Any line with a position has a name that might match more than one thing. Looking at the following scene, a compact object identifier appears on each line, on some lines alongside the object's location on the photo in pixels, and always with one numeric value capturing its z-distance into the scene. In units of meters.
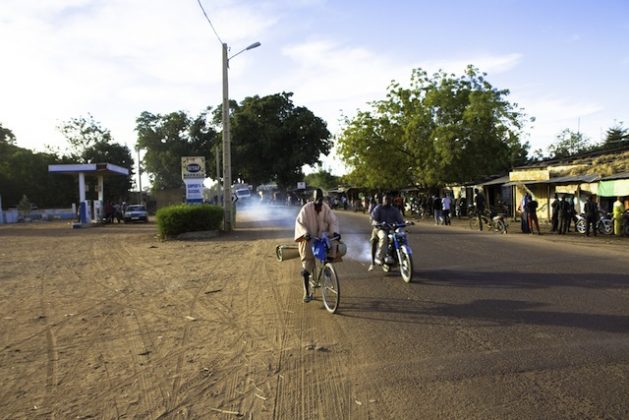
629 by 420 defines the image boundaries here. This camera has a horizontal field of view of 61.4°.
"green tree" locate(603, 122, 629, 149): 47.06
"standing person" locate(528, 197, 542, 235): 19.55
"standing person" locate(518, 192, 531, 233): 19.65
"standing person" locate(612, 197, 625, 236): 18.45
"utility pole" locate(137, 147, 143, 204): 46.86
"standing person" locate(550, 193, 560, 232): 20.34
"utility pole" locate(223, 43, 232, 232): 22.37
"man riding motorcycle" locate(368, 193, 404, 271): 9.77
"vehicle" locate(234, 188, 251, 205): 52.92
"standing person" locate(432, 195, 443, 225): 26.48
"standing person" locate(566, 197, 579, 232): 19.75
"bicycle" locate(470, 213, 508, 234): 20.34
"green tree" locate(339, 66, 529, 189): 30.43
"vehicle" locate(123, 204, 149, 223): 36.72
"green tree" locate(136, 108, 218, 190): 69.69
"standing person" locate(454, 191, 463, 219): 34.41
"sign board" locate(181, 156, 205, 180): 25.41
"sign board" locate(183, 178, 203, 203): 25.43
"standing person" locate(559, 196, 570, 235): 19.72
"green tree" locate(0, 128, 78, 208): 52.09
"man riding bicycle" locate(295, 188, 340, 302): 7.46
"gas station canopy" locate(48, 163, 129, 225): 34.00
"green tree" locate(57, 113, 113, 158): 61.69
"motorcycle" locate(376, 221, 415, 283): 8.91
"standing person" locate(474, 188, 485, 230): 21.95
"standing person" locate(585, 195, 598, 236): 18.53
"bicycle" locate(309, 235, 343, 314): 6.95
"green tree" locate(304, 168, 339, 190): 91.00
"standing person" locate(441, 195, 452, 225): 25.92
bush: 20.05
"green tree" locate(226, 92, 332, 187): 56.34
